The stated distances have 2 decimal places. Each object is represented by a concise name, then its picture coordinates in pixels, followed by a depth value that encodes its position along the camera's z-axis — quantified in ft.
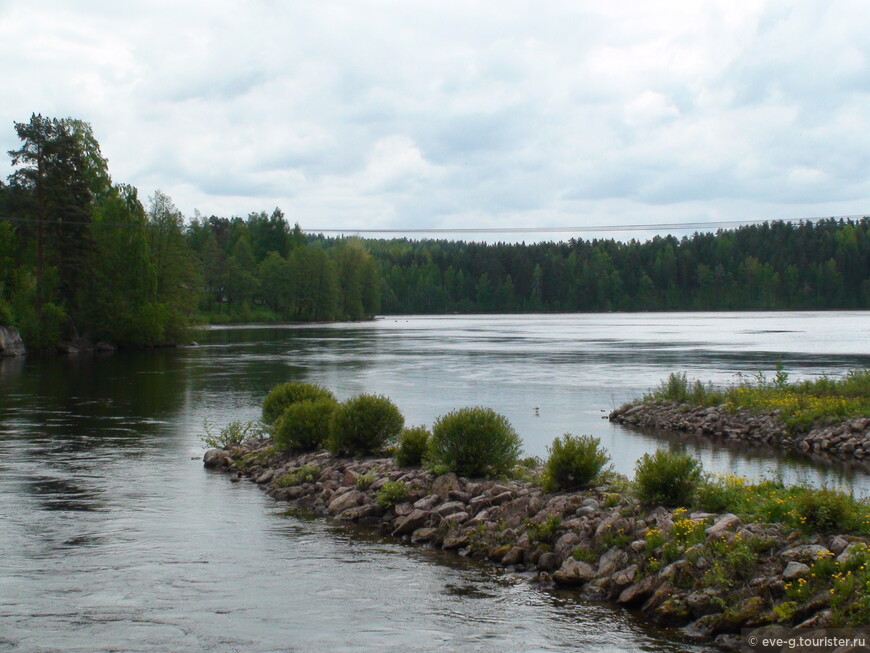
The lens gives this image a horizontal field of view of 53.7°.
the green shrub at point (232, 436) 77.61
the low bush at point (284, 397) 78.84
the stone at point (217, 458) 71.29
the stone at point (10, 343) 210.18
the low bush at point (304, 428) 68.59
